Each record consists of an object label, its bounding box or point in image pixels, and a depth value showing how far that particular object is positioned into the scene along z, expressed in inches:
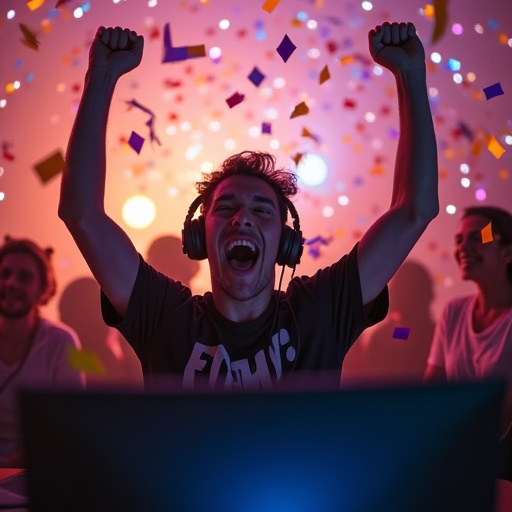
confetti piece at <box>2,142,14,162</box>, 114.2
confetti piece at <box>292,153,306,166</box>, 116.0
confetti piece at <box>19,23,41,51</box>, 105.8
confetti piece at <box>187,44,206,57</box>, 103.3
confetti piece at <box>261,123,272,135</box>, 115.0
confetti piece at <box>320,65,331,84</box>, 116.3
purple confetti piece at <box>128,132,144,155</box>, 106.8
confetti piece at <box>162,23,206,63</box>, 103.3
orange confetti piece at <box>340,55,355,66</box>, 118.3
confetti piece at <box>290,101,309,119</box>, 115.3
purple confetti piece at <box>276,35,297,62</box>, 108.0
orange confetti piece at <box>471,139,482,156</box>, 121.2
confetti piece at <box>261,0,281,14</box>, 105.8
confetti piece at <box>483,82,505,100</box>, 114.5
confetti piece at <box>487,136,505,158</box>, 119.5
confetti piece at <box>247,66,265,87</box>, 114.5
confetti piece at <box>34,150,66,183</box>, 73.2
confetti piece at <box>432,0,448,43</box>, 58.9
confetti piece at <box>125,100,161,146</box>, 114.0
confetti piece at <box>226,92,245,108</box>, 112.6
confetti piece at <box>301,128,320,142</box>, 116.7
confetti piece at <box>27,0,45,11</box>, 109.1
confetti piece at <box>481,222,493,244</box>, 114.0
